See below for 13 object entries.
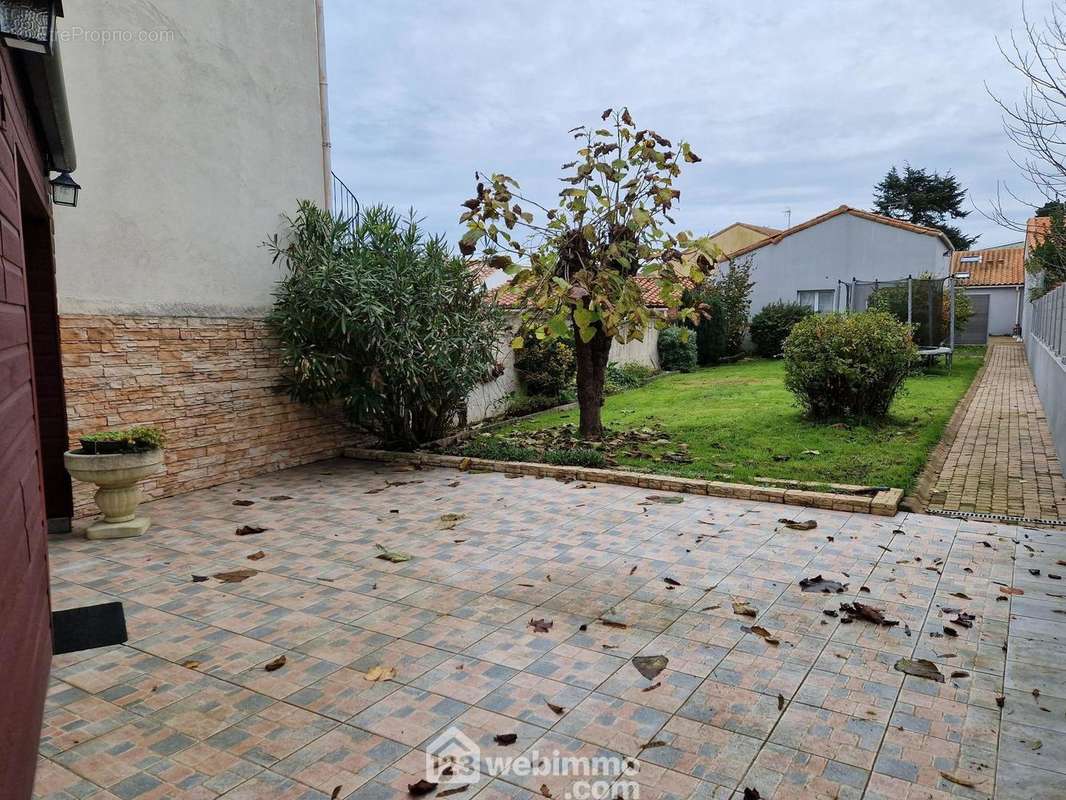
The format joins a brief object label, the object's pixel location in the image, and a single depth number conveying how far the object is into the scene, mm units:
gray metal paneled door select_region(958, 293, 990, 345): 28406
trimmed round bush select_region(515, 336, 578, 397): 13719
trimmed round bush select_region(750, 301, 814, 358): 21422
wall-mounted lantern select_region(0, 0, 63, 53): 2484
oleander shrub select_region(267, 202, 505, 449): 7965
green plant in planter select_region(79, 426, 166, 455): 5875
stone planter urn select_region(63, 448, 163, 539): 5742
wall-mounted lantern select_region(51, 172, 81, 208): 5562
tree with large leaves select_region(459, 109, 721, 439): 8523
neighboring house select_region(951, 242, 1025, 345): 28766
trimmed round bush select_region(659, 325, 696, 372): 20484
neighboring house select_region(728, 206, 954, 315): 23438
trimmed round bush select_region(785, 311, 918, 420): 9414
